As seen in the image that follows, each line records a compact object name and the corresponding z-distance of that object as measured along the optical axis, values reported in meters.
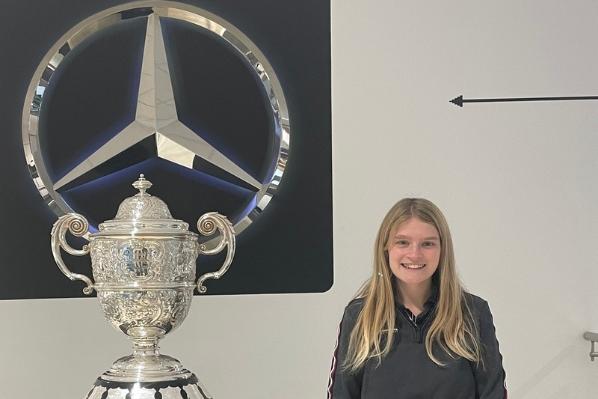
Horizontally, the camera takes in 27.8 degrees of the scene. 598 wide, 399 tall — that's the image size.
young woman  2.93
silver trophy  3.23
